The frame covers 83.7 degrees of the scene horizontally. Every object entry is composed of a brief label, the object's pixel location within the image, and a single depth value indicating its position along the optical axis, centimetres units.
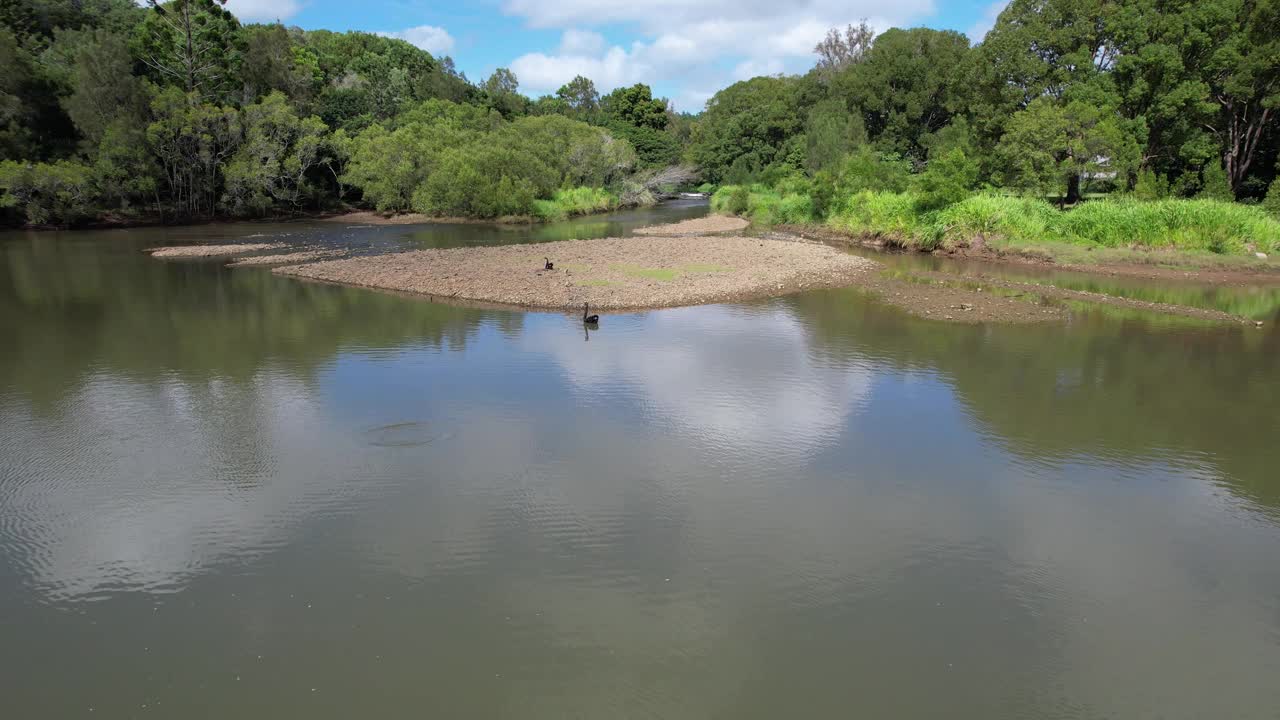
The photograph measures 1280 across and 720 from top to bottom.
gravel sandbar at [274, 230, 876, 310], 2072
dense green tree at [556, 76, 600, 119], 10644
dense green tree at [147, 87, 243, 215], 4212
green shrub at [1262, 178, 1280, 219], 2672
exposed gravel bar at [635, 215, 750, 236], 4028
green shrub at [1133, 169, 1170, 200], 2944
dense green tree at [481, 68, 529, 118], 7762
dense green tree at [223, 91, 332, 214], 4500
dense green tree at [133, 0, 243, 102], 4716
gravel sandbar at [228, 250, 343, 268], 2820
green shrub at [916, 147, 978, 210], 2956
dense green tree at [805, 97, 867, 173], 4746
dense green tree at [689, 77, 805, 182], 6284
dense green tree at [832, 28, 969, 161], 5459
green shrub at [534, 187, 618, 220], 5000
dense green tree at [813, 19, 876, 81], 6950
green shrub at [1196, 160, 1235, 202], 2980
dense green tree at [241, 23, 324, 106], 5238
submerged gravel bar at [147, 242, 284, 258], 3039
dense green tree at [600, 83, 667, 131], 9044
